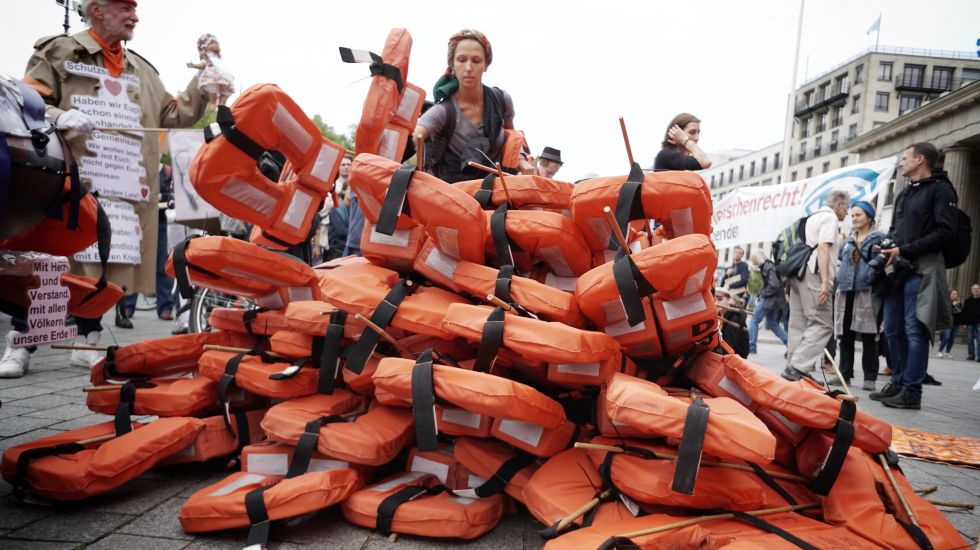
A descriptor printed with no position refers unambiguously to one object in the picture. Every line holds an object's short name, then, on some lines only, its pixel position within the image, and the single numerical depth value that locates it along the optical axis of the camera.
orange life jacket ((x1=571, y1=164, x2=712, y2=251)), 2.03
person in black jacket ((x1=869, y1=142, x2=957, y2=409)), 4.53
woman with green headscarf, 3.29
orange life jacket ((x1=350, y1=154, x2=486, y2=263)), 2.13
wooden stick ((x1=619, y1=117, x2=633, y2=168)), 2.15
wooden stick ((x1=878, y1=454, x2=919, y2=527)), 1.72
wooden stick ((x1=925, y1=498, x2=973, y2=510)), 2.10
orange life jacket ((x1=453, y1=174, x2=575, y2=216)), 2.60
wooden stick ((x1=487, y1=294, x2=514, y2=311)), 2.01
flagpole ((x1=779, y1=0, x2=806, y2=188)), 16.89
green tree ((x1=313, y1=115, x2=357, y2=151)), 34.67
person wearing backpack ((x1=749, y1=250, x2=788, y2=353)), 8.59
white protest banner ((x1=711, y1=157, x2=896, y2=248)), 8.56
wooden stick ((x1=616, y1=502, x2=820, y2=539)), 1.58
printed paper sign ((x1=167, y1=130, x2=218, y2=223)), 3.87
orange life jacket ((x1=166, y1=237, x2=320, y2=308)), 2.38
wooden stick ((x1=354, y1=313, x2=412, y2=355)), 2.10
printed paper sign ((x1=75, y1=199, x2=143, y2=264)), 3.82
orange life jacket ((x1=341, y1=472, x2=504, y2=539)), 1.87
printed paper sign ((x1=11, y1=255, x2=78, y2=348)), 1.83
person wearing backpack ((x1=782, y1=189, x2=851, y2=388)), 5.43
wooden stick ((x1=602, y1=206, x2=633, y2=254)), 1.89
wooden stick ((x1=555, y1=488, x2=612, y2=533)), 1.68
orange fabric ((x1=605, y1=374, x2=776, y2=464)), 1.51
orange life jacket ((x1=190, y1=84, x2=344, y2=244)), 2.26
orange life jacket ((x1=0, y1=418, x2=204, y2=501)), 1.92
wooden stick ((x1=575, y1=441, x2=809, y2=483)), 1.73
